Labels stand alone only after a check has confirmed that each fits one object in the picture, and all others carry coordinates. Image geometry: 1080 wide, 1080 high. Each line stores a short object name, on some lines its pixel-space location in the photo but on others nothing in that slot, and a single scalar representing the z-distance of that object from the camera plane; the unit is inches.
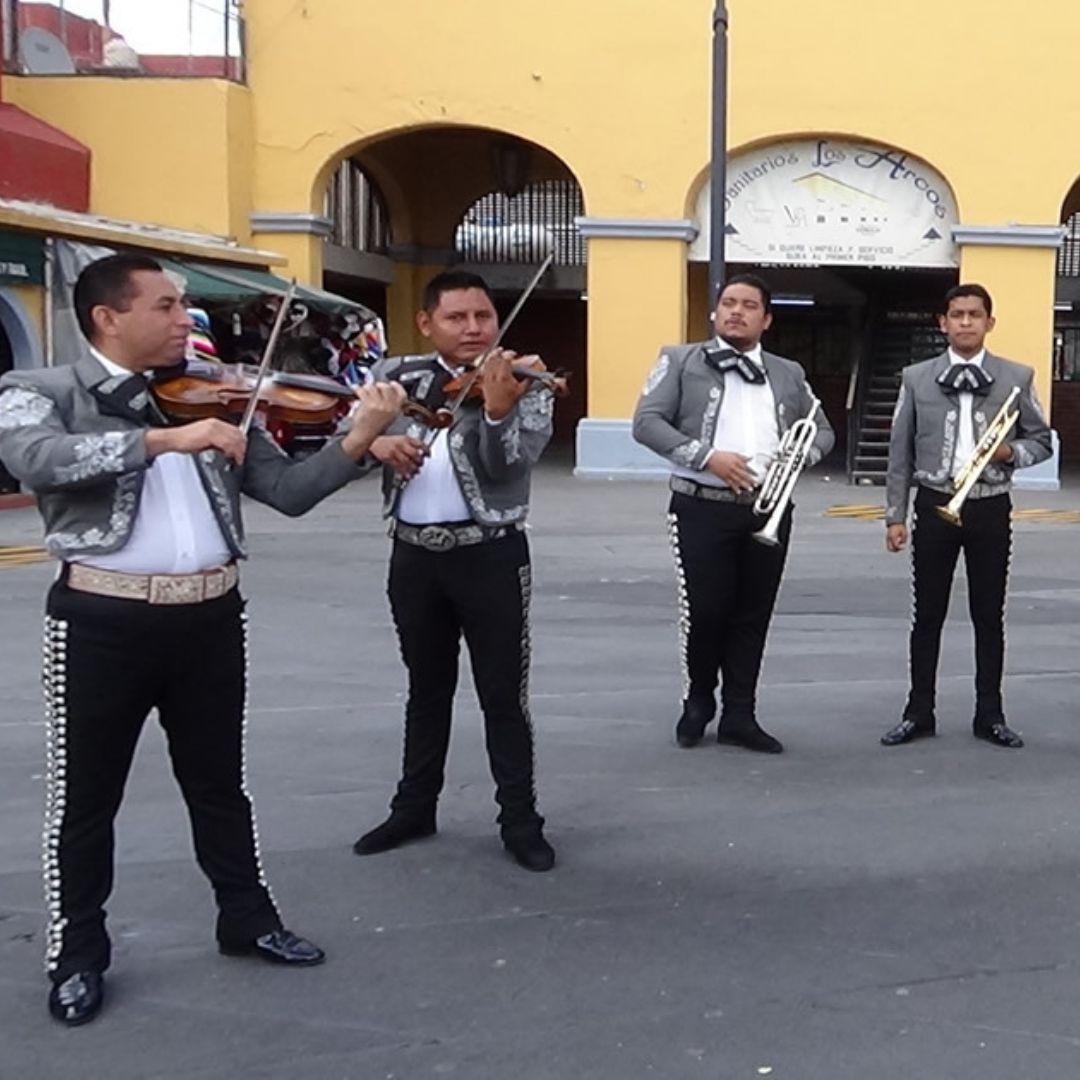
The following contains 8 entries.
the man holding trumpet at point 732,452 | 238.5
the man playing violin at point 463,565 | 184.2
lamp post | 616.7
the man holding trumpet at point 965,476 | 247.4
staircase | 761.3
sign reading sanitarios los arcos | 728.3
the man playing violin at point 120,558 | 145.7
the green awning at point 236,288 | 633.0
